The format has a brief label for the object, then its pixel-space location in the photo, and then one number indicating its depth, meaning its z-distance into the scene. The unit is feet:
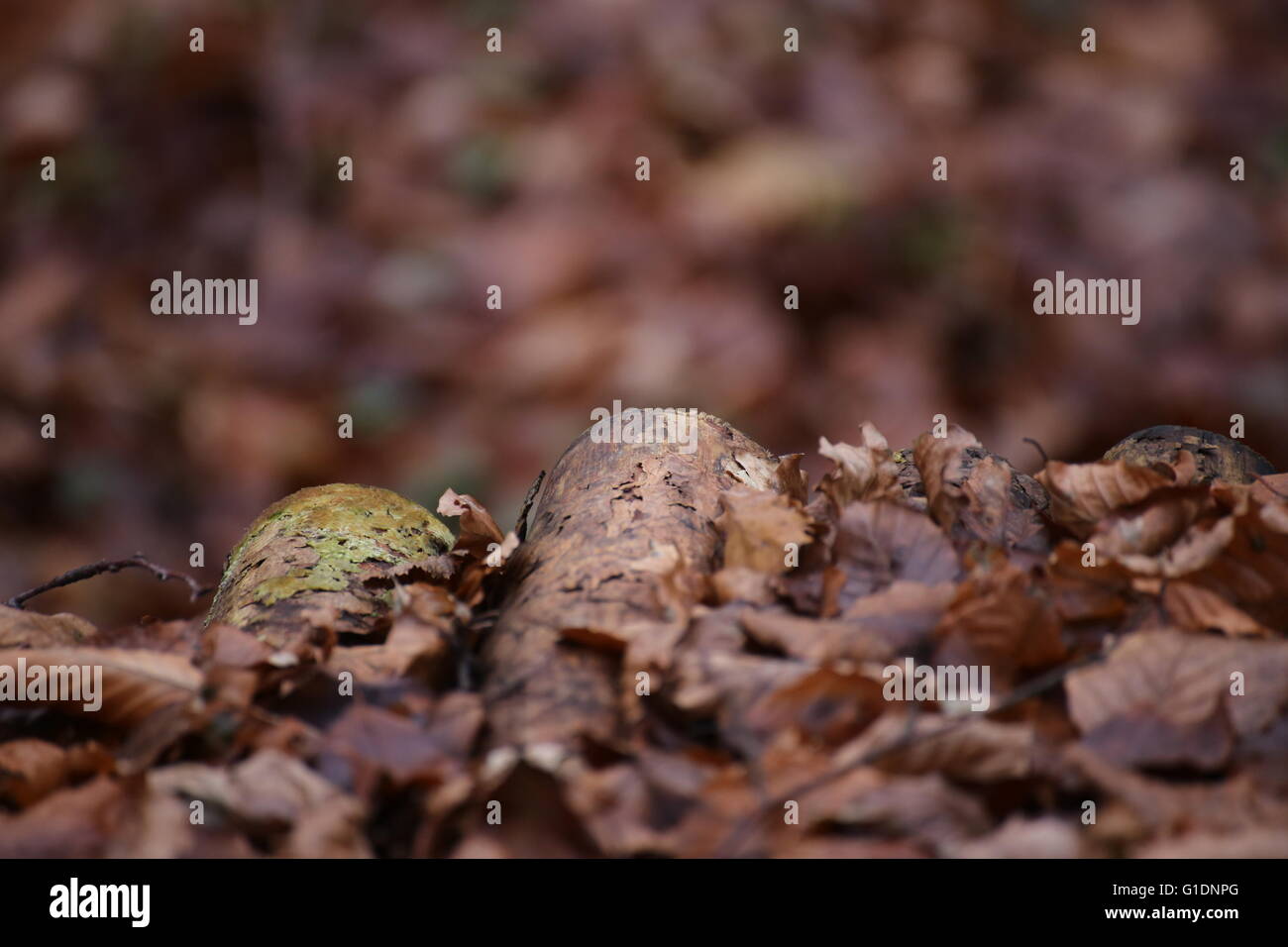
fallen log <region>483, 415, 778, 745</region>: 3.98
